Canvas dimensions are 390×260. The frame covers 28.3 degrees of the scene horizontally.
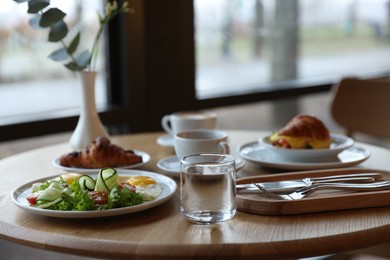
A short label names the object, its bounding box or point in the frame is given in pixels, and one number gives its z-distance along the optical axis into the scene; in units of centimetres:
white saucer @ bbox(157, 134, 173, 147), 148
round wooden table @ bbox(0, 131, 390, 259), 95
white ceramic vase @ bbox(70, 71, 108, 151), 142
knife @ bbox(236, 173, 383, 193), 112
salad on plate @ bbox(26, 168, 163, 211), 105
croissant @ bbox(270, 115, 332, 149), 135
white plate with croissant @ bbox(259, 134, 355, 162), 131
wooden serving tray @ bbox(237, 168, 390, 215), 106
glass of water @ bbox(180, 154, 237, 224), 102
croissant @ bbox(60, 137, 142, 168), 128
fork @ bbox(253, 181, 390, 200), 109
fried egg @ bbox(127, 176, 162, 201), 110
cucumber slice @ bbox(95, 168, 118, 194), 109
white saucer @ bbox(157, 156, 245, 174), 127
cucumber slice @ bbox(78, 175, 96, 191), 109
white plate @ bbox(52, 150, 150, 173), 127
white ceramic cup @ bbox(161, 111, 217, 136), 143
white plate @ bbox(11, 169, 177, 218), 102
